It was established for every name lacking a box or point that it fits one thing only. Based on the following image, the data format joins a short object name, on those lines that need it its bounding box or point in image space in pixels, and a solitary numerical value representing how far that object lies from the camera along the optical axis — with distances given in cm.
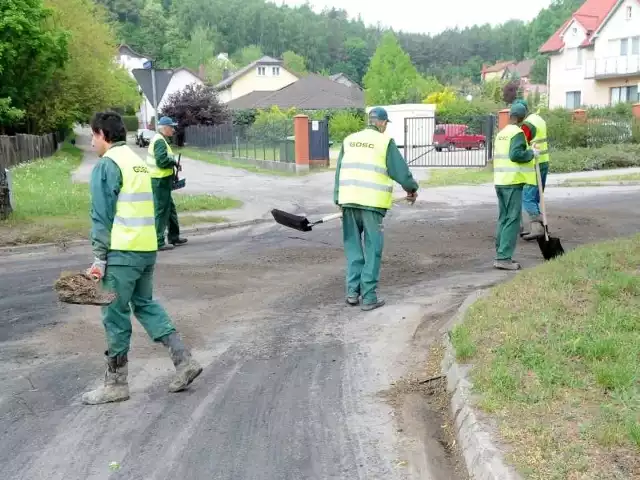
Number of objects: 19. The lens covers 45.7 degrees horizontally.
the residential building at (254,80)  8550
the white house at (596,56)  5059
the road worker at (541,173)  1117
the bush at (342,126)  4144
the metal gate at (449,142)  2742
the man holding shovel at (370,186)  746
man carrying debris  502
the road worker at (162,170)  1073
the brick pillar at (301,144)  2683
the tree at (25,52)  3253
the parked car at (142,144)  4288
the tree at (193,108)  5016
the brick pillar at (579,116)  2878
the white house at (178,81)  7755
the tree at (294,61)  13238
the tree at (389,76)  6231
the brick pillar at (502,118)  2732
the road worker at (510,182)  919
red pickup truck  2960
